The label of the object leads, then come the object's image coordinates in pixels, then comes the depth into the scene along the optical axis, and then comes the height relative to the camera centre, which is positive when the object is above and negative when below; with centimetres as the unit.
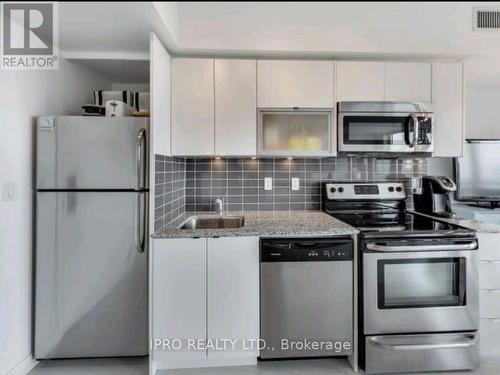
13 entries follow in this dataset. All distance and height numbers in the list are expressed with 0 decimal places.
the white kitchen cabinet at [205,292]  195 -65
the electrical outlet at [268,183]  278 +5
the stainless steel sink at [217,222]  256 -27
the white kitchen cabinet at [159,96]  190 +59
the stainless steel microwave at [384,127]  231 +46
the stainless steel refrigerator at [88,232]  198 -28
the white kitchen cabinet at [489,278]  205 -58
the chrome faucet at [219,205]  266 -14
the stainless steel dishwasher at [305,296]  197 -68
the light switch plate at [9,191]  179 -2
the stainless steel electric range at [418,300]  195 -70
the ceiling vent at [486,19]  224 +121
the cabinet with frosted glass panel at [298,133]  234 +41
